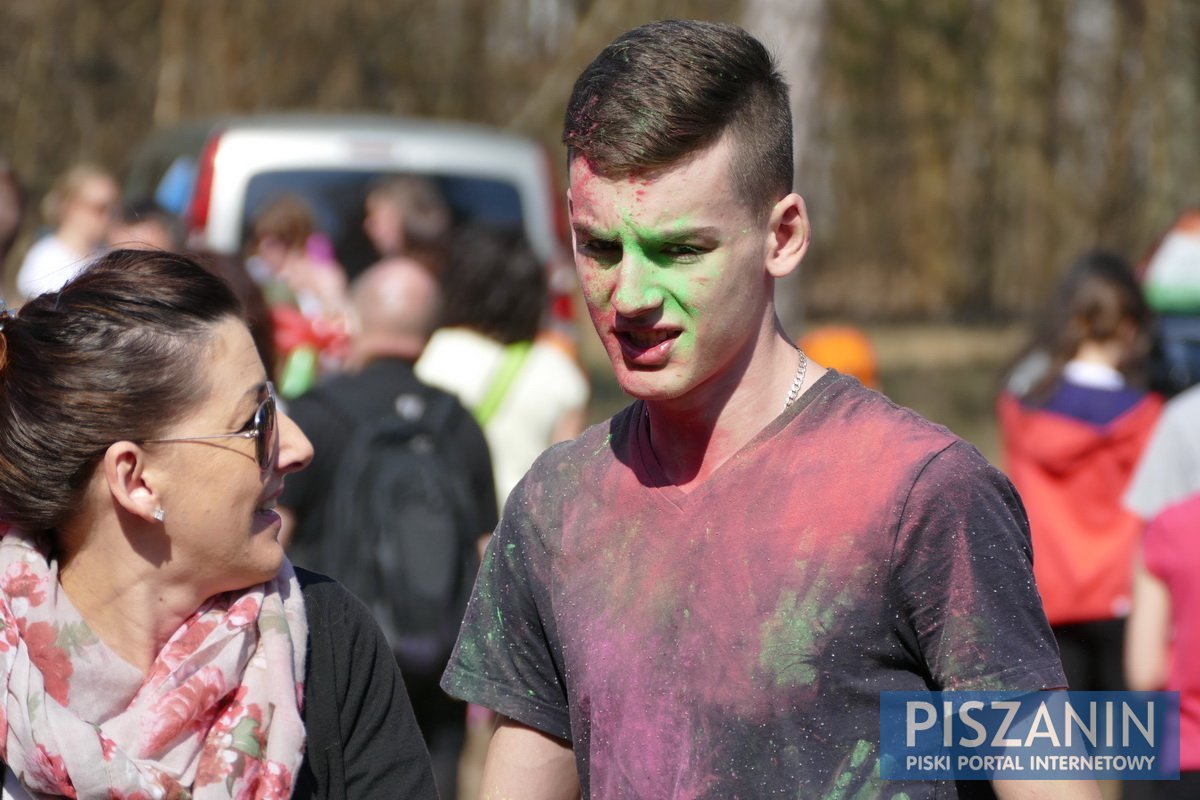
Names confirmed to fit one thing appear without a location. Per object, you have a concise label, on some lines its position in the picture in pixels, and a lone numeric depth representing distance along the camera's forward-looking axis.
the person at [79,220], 14.95
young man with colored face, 4.06
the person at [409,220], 12.33
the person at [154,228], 11.47
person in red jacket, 10.69
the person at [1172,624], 7.85
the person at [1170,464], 8.37
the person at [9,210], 12.78
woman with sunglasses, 4.68
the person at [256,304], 7.83
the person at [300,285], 13.27
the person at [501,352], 10.91
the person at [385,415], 9.26
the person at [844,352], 10.90
